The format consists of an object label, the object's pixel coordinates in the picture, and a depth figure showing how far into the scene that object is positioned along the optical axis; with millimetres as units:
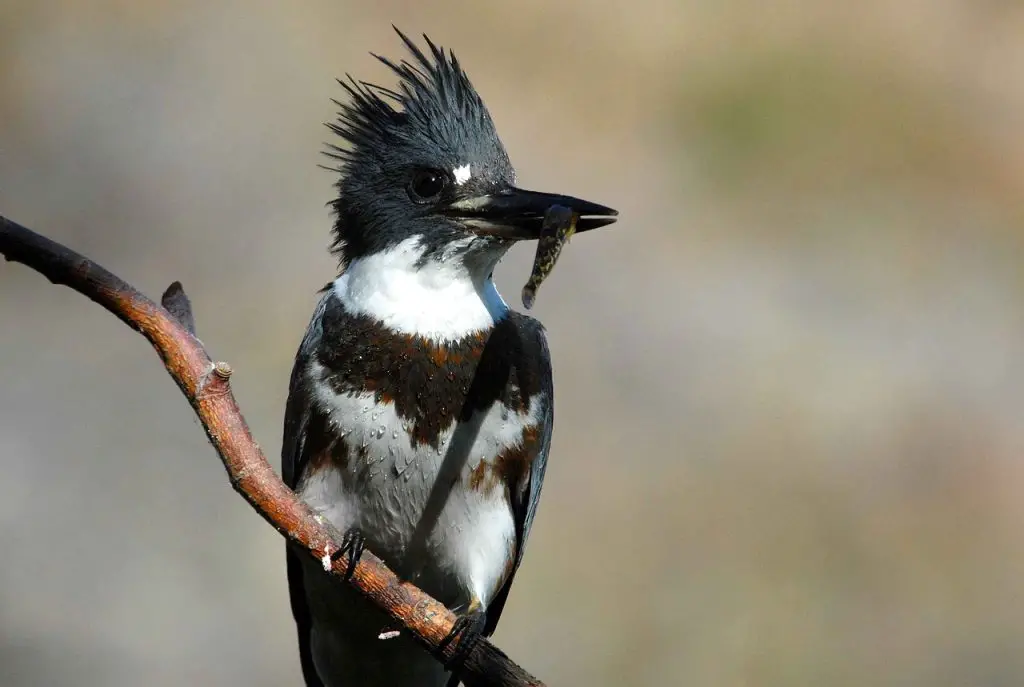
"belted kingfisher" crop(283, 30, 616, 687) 5441
